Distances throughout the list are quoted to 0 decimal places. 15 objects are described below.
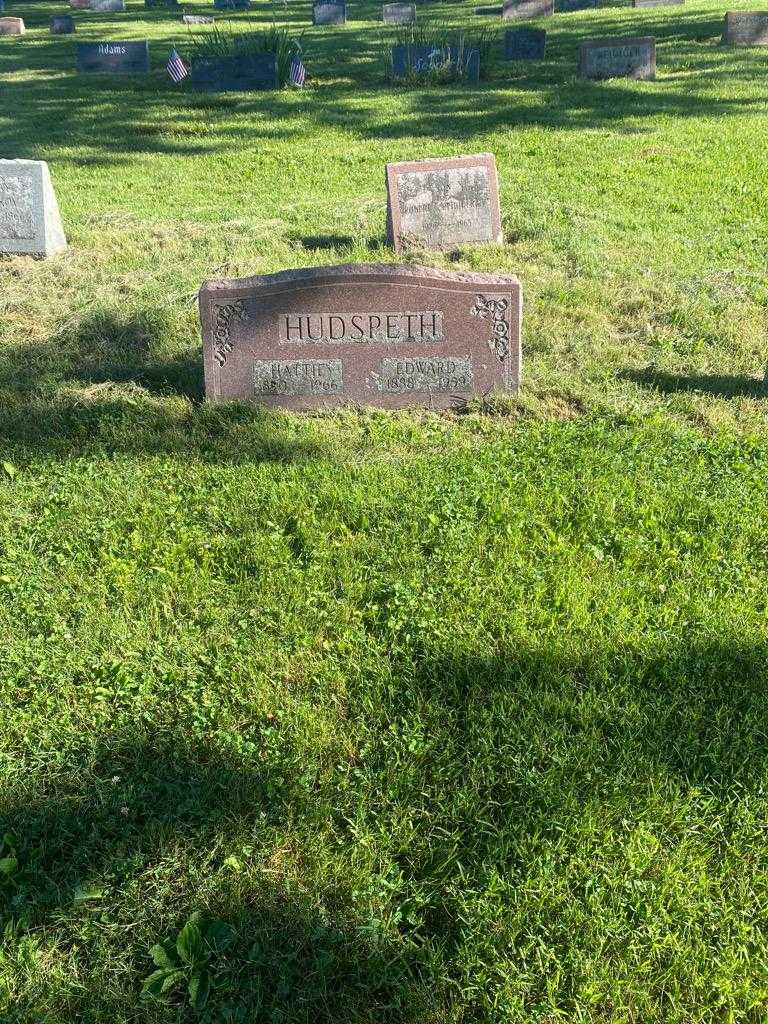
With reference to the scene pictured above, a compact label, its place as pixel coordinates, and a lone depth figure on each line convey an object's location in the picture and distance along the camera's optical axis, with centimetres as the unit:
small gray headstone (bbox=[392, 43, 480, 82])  1705
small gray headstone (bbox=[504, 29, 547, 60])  1847
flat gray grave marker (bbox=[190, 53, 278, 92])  1703
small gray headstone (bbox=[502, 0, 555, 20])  2397
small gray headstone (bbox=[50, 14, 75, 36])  2563
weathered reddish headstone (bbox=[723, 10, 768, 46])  1864
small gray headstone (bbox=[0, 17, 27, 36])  2536
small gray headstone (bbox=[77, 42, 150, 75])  1938
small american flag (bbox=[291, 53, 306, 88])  1698
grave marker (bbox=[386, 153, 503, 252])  909
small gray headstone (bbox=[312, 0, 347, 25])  2533
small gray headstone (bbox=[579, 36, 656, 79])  1636
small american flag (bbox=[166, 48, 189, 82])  1756
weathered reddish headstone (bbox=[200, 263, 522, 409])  586
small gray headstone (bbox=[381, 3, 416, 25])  2472
